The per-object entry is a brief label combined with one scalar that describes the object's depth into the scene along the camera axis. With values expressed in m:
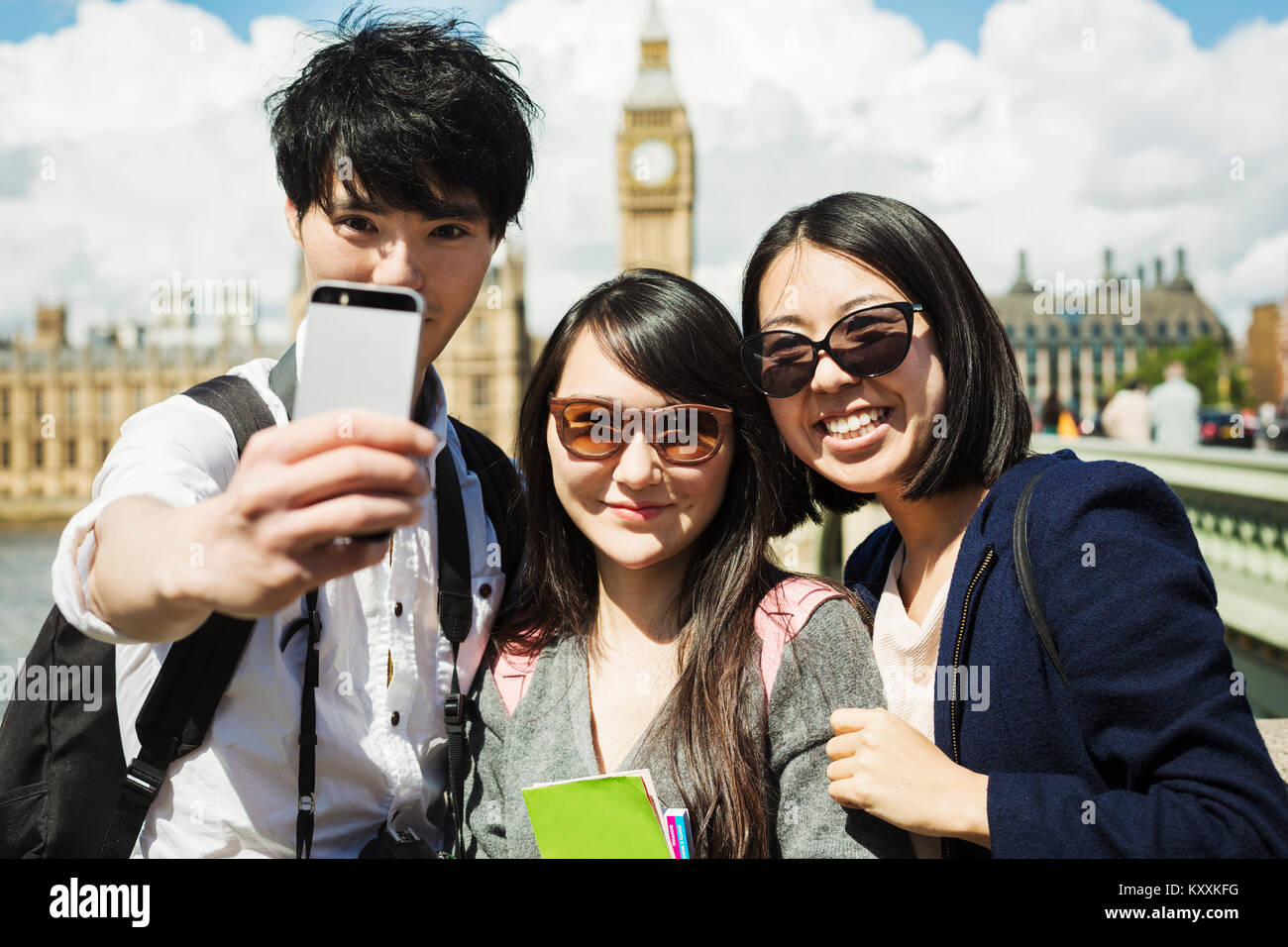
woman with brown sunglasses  1.41
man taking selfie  1.35
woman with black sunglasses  1.12
